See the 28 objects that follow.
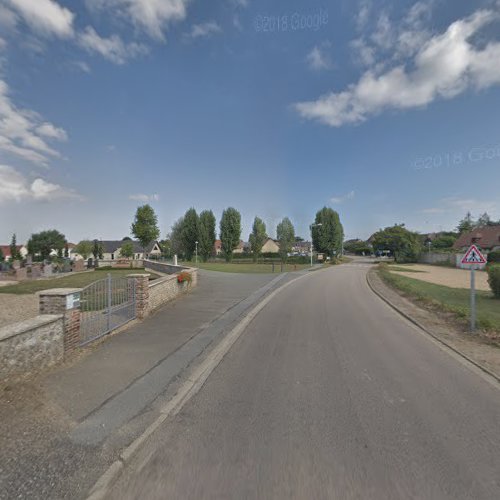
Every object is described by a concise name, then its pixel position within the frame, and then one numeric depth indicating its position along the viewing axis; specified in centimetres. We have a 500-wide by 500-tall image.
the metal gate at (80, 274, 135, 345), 620
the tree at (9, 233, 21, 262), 7084
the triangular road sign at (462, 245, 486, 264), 764
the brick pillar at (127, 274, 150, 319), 848
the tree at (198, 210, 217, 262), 6272
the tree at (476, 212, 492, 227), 8922
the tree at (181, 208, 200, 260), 6338
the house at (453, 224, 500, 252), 5365
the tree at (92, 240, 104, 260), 6091
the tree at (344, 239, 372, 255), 11568
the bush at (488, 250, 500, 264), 4018
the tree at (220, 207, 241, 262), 6290
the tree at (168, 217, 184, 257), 6650
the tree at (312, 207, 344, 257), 6059
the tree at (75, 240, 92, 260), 6744
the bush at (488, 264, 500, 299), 1470
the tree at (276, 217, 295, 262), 6266
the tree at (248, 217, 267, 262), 6525
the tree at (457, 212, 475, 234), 8862
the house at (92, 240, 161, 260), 7925
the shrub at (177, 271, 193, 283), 1320
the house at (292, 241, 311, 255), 10375
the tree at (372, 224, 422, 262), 5575
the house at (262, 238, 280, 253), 9378
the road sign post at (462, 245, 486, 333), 755
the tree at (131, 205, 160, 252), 4200
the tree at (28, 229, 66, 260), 6862
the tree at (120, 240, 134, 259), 6210
